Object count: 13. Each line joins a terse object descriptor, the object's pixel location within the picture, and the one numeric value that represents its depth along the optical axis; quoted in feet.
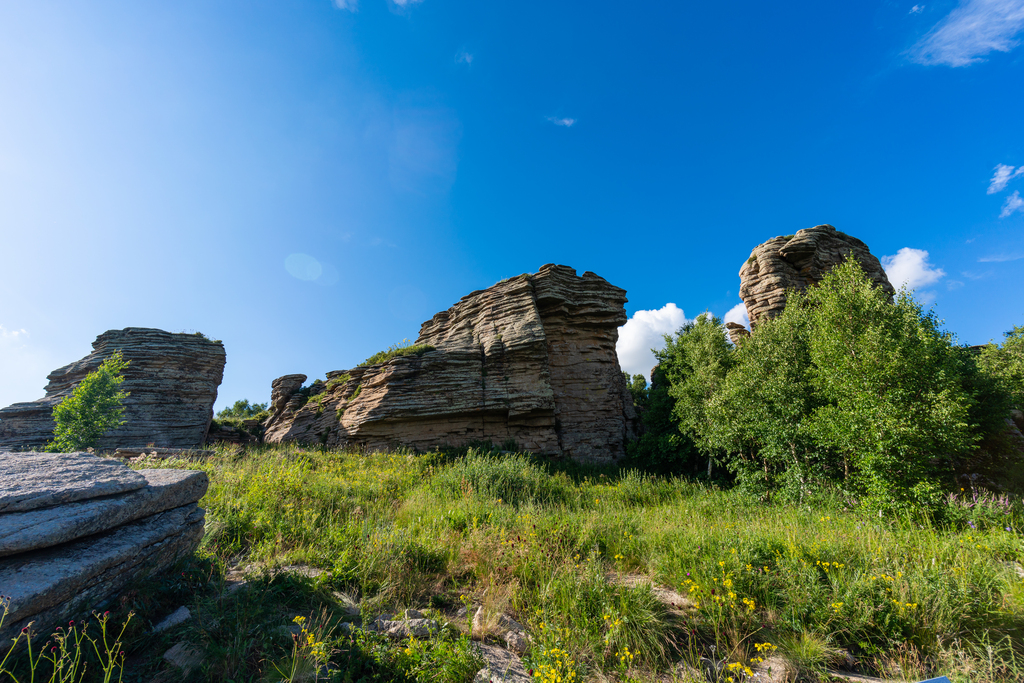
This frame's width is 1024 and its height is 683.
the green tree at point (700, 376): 56.59
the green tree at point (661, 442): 61.36
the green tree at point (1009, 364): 49.06
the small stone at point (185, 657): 9.73
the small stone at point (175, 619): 11.21
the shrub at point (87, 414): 42.83
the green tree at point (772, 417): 40.04
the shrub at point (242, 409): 165.27
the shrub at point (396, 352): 67.10
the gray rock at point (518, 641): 11.88
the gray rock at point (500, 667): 10.47
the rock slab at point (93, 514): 10.34
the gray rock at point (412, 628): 12.00
